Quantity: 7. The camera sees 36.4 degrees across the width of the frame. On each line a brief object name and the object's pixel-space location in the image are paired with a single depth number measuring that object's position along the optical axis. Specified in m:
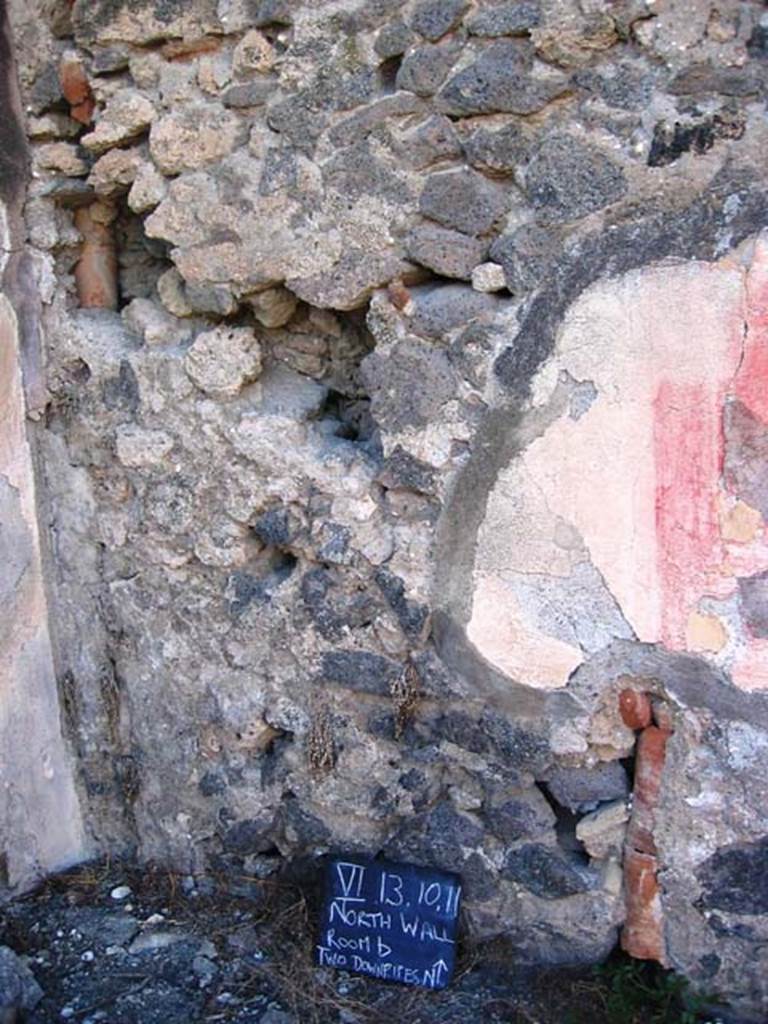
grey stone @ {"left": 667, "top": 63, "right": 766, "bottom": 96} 2.04
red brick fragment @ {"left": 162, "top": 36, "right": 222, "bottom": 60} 2.49
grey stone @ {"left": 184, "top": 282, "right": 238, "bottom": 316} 2.60
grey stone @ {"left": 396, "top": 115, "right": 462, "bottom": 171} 2.30
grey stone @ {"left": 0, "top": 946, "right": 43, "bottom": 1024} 2.60
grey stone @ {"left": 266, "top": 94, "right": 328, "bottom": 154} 2.41
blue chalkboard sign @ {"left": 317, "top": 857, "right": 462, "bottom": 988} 2.70
